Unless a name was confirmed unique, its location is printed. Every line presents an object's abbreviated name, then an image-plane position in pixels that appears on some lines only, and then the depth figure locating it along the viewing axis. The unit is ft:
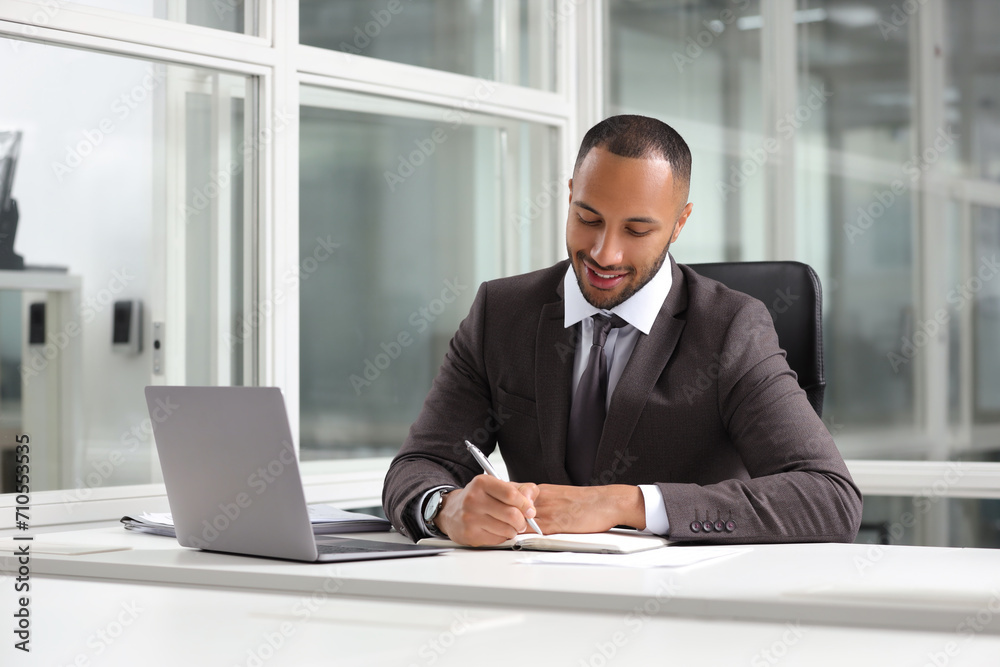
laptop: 4.01
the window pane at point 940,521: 11.09
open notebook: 4.37
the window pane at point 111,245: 8.45
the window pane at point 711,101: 12.14
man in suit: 5.53
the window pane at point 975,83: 10.86
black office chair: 6.54
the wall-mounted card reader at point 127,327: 9.04
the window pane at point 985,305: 10.84
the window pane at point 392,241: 10.37
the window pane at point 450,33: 10.40
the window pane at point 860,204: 11.28
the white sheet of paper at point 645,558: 4.04
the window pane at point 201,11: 8.91
